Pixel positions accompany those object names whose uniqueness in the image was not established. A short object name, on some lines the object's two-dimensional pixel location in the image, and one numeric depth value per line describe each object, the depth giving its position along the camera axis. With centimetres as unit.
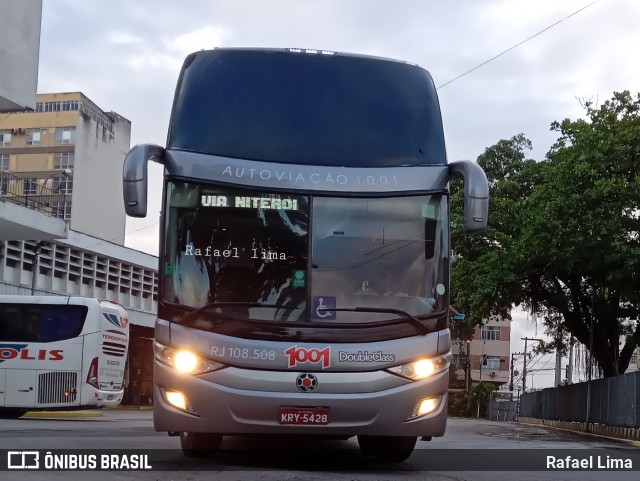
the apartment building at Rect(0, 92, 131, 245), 6309
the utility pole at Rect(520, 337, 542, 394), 7328
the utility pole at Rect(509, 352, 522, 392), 7599
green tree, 2553
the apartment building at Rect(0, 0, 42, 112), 2711
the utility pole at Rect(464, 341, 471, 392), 6599
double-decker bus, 880
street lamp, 2973
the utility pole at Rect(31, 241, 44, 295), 3492
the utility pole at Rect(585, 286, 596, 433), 2865
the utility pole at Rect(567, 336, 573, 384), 5052
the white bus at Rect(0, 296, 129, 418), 2236
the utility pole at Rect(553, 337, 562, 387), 5192
